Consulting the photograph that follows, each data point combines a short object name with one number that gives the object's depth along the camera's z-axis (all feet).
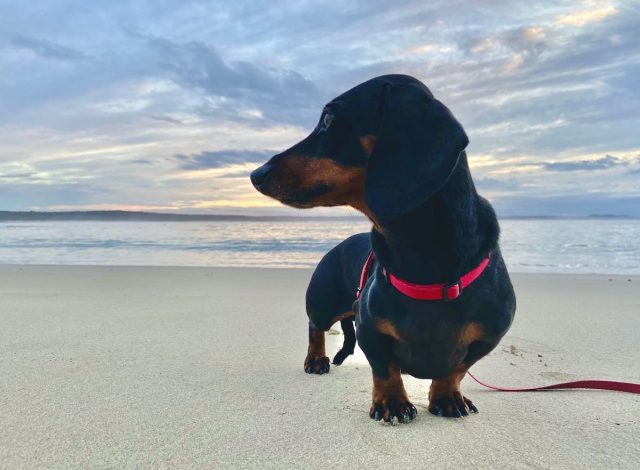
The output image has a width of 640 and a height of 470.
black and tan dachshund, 1.28
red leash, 1.65
